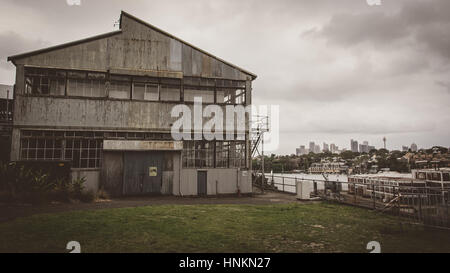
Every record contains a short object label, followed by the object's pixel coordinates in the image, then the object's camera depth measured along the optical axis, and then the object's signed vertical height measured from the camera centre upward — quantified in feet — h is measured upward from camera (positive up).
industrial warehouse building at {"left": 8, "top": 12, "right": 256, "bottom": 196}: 53.31 +9.96
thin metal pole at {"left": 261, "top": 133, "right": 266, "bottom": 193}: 67.10 +2.40
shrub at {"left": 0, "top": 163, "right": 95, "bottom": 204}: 42.45 -4.52
